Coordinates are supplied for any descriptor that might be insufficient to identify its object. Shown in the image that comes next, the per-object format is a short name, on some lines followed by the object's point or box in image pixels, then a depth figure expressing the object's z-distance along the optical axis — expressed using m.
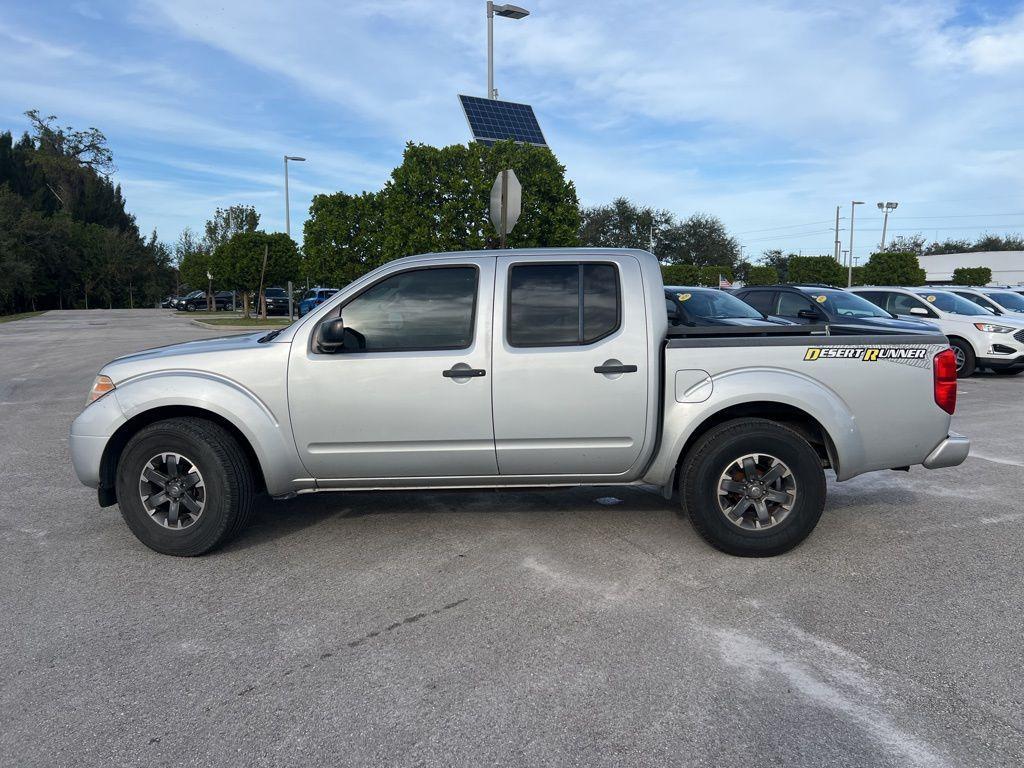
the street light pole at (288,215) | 36.85
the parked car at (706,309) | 11.60
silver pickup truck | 4.70
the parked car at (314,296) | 30.25
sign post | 10.71
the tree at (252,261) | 38.12
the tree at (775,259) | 89.50
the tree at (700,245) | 71.94
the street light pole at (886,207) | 66.28
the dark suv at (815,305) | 12.80
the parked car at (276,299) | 46.34
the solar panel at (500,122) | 21.23
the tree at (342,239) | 35.78
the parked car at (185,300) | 63.00
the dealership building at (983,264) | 63.56
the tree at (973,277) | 44.44
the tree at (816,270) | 46.22
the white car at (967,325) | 14.10
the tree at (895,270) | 42.59
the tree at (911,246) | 91.38
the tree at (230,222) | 66.81
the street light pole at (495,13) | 15.03
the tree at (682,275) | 47.53
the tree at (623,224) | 70.69
